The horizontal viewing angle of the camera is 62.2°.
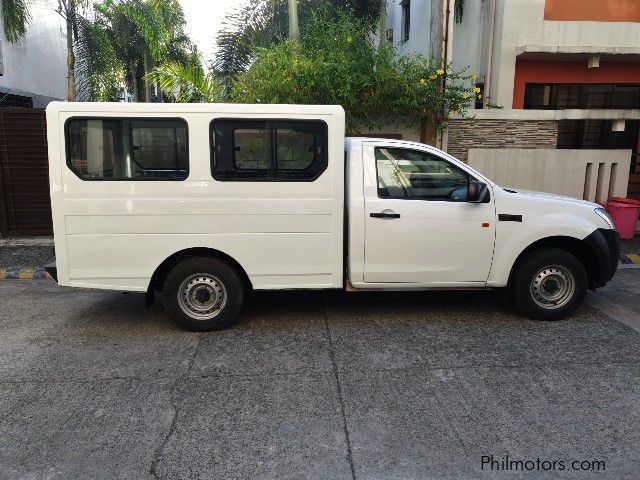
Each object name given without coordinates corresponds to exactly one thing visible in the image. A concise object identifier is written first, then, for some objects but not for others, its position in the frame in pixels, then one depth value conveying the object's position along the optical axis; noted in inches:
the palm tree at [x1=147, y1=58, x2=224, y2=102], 424.5
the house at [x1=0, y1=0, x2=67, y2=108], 602.5
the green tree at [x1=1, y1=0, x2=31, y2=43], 536.4
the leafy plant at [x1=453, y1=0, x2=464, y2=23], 607.2
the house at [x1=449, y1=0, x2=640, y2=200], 510.9
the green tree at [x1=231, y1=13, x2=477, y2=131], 342.3
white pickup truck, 194.7
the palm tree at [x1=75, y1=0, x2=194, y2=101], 608.1
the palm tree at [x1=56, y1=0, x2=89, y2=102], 577.6
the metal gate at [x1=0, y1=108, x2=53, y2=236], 348.8
